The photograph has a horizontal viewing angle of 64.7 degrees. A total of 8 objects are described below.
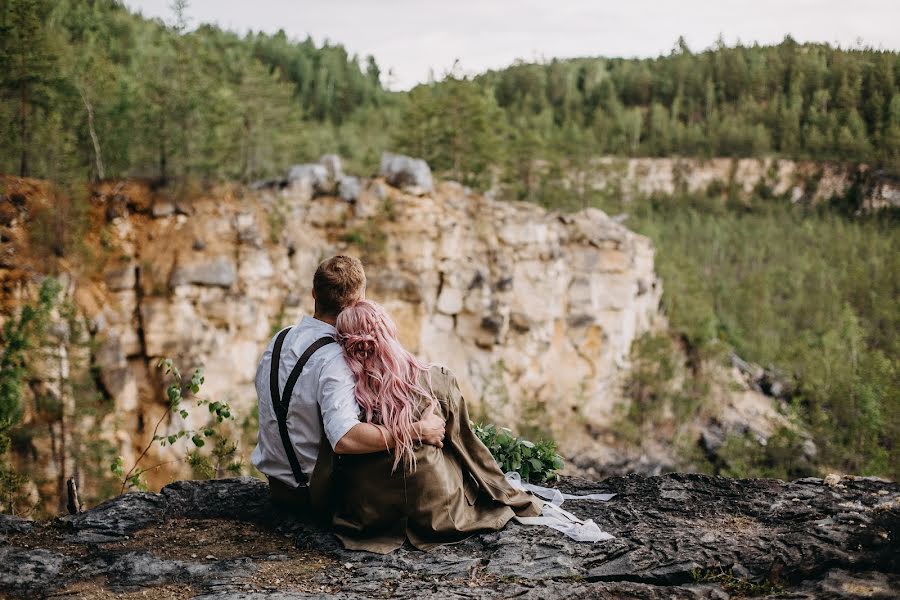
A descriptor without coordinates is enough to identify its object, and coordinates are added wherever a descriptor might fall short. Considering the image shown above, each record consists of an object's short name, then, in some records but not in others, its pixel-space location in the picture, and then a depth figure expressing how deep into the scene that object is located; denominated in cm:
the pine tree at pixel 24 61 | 2067
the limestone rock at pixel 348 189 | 2920
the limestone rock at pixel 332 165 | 3013
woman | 431
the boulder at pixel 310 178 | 2864
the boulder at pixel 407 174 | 3023
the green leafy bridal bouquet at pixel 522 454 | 593
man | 421
